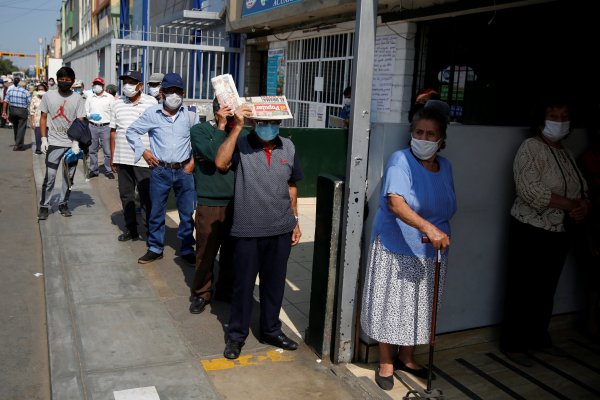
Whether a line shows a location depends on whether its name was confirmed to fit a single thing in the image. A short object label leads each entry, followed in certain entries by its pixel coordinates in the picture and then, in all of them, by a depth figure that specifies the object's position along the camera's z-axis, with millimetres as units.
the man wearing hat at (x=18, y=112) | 16225
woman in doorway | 4113
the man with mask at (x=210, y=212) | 4551
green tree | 111500
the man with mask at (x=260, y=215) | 4004
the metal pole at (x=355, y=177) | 3750
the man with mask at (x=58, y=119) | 7699
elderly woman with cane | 3600
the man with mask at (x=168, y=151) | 5941
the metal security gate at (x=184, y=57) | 11242
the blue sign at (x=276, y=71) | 13430
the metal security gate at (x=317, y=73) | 11109
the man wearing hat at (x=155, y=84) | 8375
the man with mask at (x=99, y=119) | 11701
